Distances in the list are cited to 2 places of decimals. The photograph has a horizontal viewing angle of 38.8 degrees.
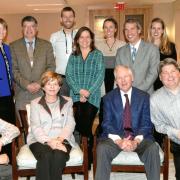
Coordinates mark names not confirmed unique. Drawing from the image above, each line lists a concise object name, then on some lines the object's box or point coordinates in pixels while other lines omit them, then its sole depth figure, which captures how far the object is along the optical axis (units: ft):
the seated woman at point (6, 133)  6.75
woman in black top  9.68
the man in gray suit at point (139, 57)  9.19
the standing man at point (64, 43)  10.08
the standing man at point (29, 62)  9.58
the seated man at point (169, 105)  7.72
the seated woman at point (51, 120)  7.77
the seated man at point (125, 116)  7.82
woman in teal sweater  9.26
